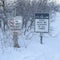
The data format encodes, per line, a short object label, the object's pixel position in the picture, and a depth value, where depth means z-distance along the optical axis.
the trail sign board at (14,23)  11.53
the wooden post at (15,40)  10.16
